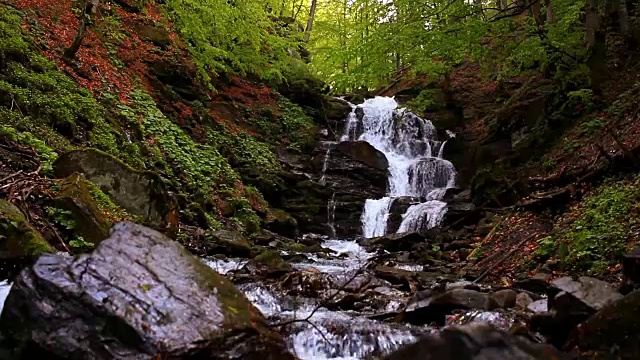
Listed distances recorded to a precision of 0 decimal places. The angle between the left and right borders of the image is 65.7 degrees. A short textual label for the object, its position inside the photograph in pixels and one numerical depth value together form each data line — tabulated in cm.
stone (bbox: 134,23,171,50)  1683
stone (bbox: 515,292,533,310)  582
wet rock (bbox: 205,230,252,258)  995
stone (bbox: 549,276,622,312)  398
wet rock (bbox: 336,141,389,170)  1888
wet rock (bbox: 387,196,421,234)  1612
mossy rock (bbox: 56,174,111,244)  633
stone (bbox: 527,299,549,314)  518
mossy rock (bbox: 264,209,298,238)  1432
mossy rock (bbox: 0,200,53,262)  496
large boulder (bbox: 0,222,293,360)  321
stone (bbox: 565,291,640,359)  324
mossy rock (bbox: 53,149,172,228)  791
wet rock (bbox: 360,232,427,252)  1287
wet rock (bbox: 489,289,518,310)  578
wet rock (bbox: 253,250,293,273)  814
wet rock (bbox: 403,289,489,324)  568
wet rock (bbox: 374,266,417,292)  786
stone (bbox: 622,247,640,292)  438
